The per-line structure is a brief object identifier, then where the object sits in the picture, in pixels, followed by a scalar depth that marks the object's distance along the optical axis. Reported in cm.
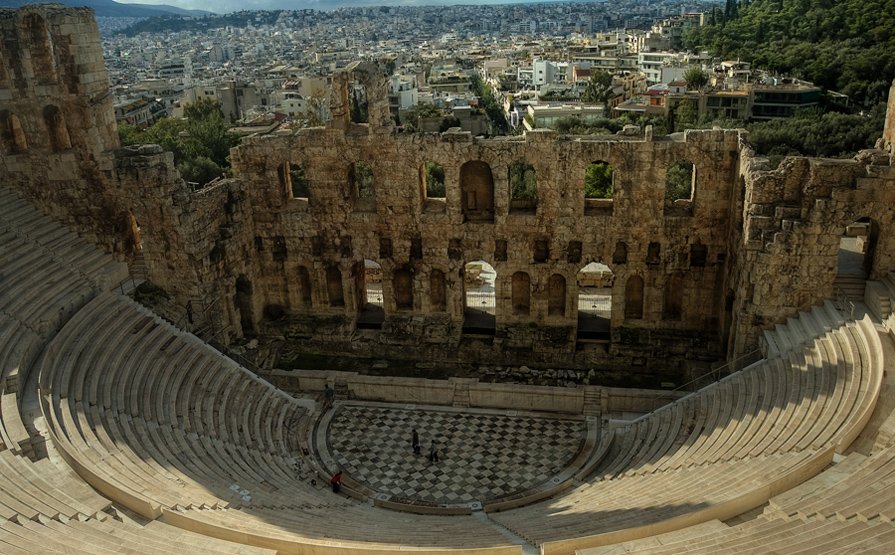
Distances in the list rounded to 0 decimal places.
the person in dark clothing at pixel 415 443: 2320
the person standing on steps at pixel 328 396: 2578
